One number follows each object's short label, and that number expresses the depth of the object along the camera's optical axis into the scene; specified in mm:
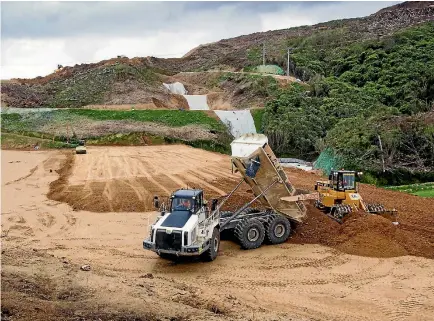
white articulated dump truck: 13281
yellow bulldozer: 17188
